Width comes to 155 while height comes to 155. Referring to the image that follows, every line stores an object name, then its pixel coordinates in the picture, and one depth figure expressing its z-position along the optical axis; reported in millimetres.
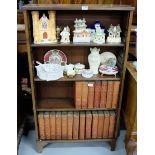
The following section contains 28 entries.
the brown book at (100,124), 2154
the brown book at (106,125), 2156
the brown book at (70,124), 2145
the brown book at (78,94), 2020
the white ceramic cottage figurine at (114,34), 1933
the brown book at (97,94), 2026
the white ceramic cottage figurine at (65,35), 1913
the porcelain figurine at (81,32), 1912
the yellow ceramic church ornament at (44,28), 1863
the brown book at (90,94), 2021
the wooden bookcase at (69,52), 1800
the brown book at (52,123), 2131
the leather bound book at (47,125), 2128
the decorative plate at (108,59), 2102
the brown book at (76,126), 2152
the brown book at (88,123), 2152
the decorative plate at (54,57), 2107
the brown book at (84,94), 2020
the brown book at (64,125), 2141
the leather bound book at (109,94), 2032
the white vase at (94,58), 2014
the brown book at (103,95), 2033
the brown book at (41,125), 2127
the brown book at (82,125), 2154
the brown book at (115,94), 2031
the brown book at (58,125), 2136
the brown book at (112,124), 2162
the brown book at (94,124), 2152
